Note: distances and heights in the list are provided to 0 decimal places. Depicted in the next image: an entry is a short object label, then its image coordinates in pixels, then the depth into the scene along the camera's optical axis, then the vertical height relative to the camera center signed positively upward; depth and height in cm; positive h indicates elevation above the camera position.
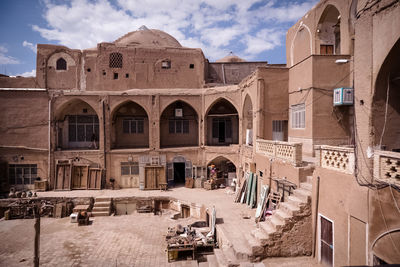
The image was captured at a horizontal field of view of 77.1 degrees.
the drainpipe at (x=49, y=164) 1830 -232
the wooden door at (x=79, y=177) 1831 -326
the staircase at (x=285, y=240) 750 -322
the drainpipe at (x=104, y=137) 1864 -34
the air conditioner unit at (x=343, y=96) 1038 +153
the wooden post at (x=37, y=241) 784 -349
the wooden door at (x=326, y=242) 666 -296
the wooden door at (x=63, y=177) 1809 -324
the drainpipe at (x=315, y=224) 720 -265
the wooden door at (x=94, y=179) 1833 -340
